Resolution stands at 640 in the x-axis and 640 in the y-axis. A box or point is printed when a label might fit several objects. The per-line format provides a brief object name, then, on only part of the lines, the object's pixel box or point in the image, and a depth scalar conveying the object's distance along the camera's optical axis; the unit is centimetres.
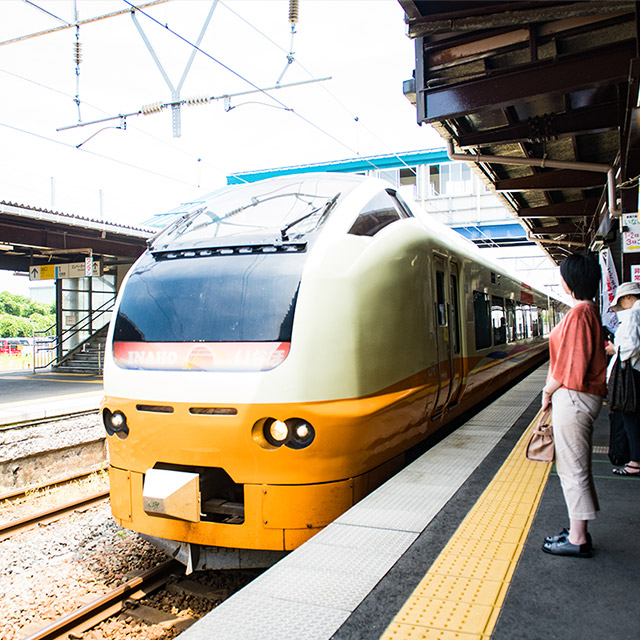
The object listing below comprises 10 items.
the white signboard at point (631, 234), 649
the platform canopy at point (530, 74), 520
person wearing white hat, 433
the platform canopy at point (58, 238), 1358
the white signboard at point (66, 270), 1716
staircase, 1800
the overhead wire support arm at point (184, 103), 877
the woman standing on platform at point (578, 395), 288
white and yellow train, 370
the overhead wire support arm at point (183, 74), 743
